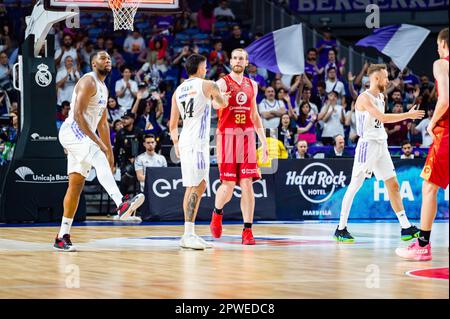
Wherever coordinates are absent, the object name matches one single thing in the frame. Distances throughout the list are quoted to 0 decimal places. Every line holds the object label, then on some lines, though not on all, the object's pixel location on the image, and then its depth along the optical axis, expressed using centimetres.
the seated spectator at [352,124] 2162
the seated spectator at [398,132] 2130
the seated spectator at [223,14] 2611
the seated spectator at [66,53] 2139
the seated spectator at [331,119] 2133
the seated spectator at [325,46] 2418
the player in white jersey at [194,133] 1148
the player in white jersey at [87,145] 1120
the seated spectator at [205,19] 2564
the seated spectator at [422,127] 2174
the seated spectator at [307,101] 2163
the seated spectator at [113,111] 2064
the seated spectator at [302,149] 1888
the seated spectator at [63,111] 1997
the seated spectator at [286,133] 1986
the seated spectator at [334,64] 2308
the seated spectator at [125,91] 2152
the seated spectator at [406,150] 1892
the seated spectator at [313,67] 2319
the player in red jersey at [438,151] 938
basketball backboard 1541
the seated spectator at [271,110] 2084
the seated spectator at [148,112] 2069
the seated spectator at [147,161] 1835
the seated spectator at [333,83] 2277
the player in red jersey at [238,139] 1229
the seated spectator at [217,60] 2302
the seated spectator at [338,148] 1909
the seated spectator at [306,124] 2073
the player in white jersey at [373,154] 1245
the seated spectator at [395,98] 2223
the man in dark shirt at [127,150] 1847
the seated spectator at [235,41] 2417
